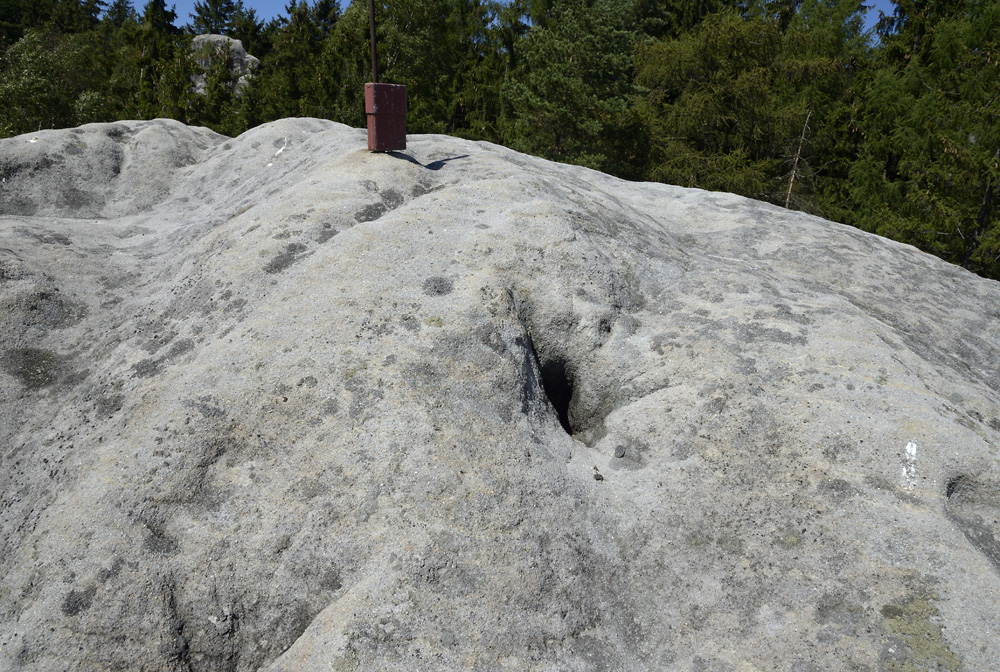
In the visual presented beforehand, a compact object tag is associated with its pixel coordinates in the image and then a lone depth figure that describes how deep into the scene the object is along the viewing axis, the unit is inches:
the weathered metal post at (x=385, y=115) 283.1
